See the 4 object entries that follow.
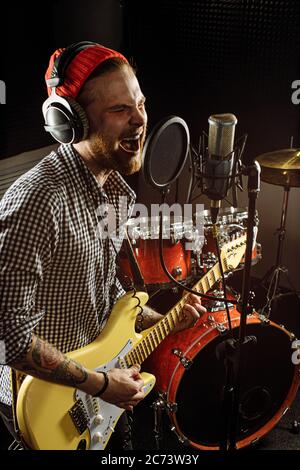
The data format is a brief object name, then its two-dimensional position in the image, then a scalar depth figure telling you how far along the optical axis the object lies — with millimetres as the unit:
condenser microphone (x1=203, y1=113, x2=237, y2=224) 1457
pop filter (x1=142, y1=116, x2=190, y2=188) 1314
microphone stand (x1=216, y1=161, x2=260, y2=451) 1401
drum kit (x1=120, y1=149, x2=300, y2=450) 2408
